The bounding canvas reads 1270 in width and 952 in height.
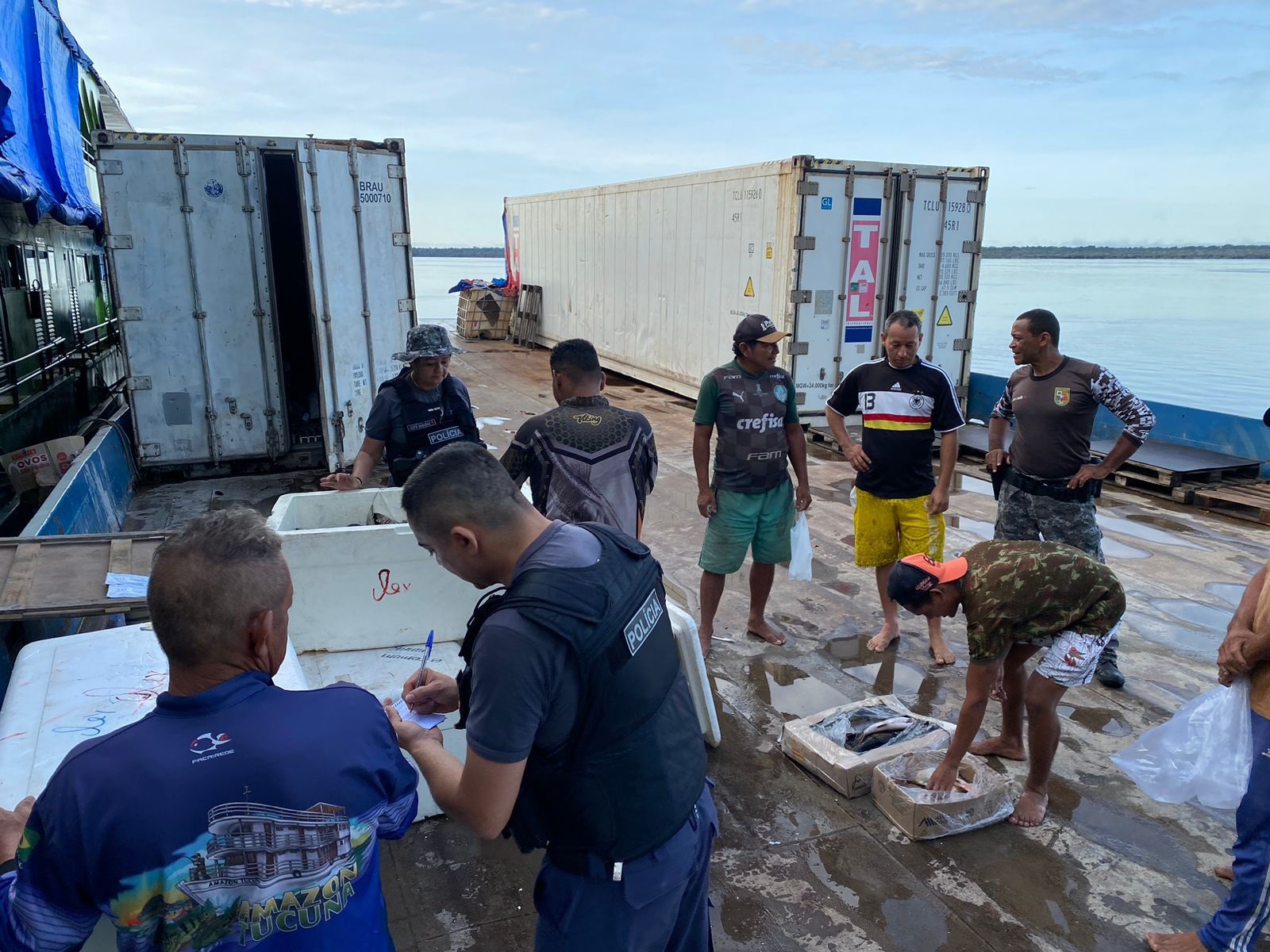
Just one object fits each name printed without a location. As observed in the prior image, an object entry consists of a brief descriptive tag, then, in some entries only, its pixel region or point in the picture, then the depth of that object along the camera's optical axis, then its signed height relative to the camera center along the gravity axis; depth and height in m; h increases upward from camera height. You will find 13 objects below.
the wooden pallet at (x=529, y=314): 18.25 -1.08
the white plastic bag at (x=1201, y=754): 2.72 -1.55
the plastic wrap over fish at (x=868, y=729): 3.80 -2.00
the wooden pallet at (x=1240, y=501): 7.27 -1.94
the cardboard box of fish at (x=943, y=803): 3.29 -2.01
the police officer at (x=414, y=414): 4.37 -0.76
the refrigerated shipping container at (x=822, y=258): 9.21 +0.06
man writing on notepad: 1.55 -0.82
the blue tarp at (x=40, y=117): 6.48 +1.22
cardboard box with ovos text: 6.65 -1.53
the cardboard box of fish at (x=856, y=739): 3.59 -2.00
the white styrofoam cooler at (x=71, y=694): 1.99 -1.10
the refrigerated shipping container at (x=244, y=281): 6.85 -0.16
